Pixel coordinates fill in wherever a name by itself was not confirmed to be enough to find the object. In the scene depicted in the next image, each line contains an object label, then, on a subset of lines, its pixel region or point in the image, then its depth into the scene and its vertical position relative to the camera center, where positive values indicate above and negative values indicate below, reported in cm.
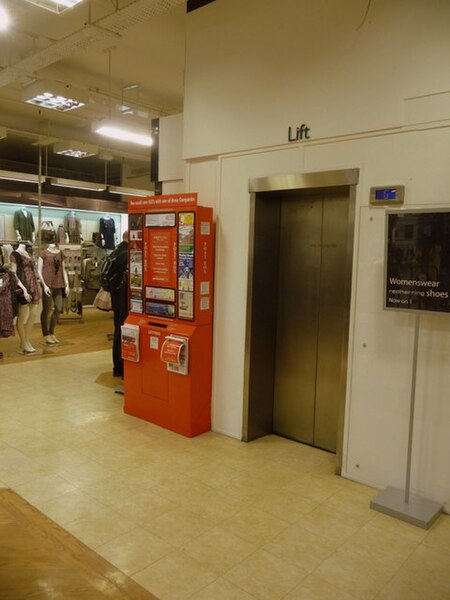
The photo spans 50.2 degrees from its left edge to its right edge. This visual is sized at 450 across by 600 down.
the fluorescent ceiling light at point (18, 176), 932 +140
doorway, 392 -49
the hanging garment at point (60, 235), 1116 +30
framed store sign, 277 -2
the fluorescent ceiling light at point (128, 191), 1099 +140
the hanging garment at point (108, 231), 1227 +48
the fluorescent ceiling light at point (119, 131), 655 +166
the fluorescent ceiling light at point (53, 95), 552 +181
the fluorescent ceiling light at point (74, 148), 792 +167
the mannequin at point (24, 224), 1059 +51
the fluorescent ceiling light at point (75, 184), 1003 +138
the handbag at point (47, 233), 1057 +33
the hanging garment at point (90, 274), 1116 -58
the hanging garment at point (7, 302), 650 -75
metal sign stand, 293 -157
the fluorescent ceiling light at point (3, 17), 398 +192
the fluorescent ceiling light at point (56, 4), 361 +185
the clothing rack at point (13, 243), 703 +6
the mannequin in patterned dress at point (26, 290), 685 -62
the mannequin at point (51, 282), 785 -58
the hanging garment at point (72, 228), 1152 +50
